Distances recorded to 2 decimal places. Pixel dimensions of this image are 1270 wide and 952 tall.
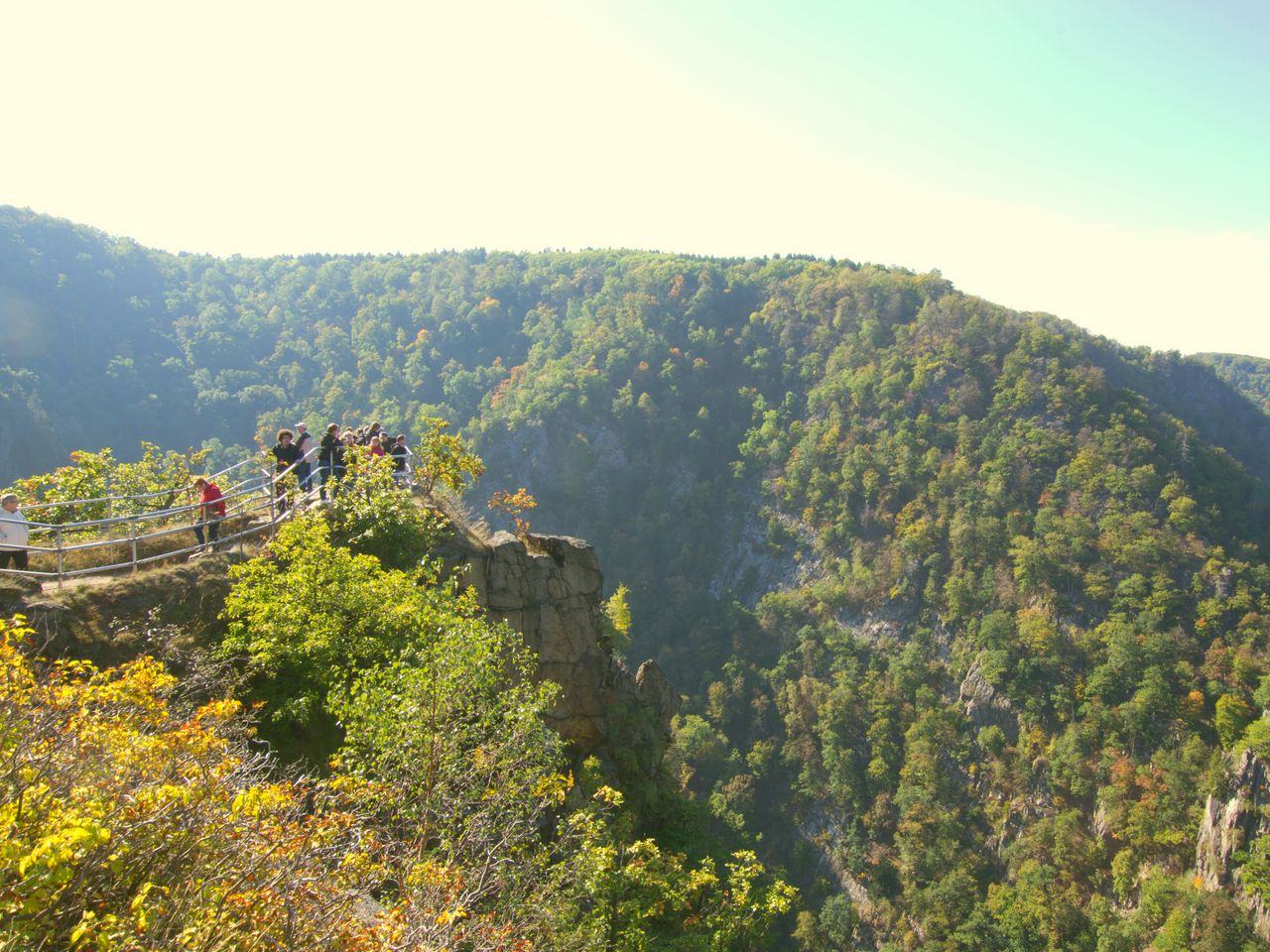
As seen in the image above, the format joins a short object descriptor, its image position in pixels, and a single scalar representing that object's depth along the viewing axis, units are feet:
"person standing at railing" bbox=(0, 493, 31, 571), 33.14
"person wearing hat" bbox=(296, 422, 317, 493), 50.70
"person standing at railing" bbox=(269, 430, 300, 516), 50.29
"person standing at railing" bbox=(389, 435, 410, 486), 55.62
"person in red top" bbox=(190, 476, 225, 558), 41.14
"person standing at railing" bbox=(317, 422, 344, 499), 52.90
